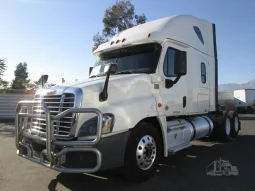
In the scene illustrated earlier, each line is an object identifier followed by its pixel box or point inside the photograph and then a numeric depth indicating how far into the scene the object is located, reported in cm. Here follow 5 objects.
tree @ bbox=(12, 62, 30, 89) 6608
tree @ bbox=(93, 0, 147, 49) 1606
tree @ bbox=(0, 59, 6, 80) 2507
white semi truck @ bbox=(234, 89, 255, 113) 2281
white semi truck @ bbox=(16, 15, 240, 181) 299
